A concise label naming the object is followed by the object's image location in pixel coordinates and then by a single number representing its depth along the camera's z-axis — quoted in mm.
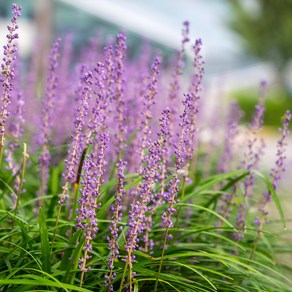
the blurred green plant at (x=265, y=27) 31359
